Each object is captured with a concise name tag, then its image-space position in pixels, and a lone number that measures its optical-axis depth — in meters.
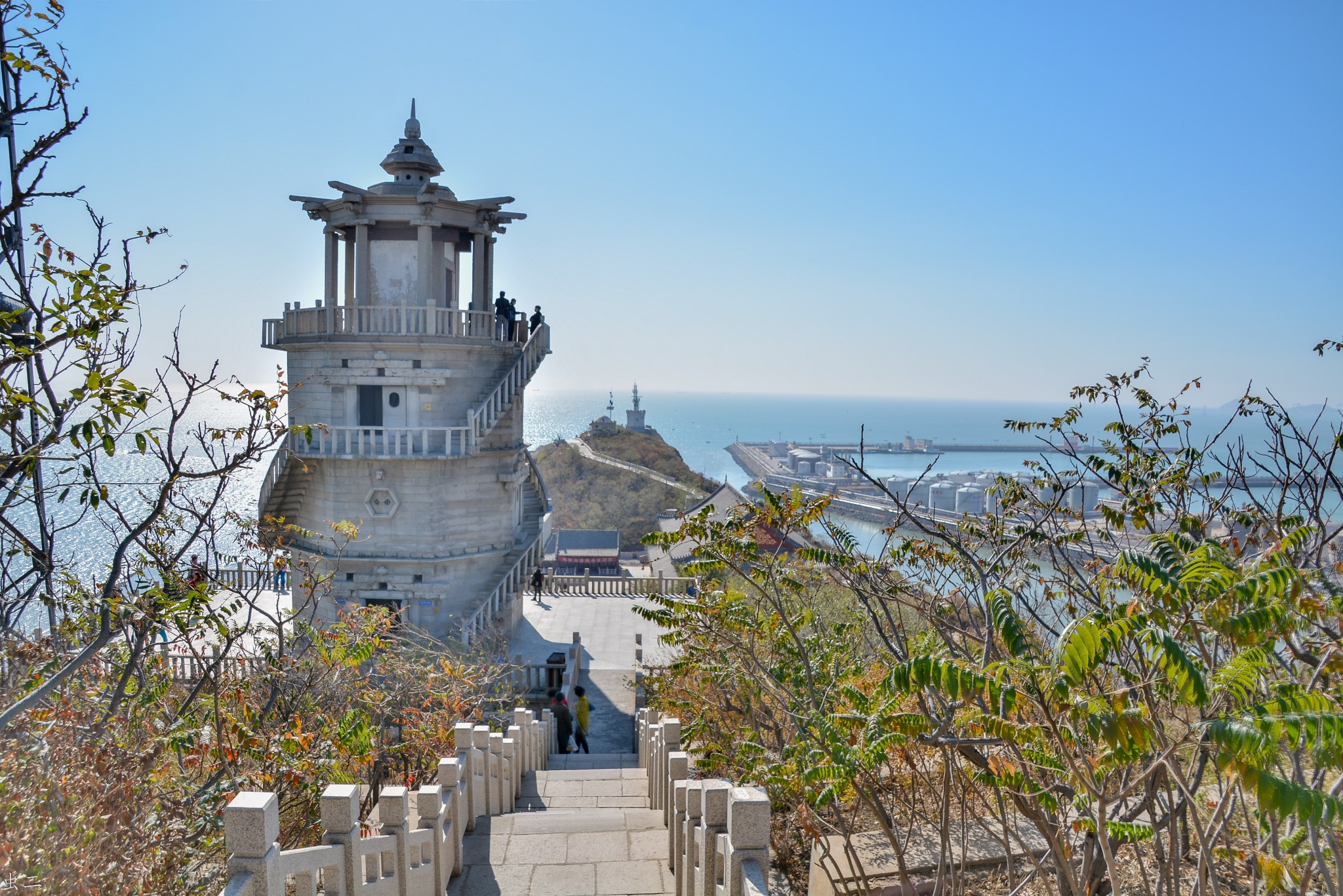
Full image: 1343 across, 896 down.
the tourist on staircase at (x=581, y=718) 16.19
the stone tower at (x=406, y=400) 18.86
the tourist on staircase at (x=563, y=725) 15.95
